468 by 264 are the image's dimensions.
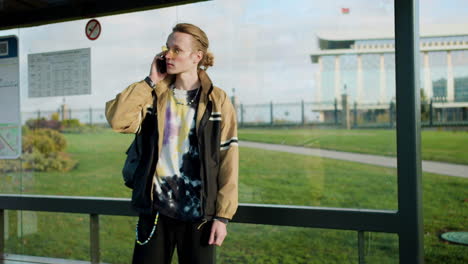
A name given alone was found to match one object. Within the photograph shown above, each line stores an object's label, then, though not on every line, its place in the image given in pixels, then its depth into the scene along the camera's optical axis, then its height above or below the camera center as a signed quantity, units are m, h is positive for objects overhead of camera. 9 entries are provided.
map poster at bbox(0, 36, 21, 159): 3.42 +0.27
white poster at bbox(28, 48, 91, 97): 3.24 +0.42
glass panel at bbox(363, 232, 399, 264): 2.33 -0.65
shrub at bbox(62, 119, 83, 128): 3.47 +0.05
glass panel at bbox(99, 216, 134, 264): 3.24 -0.80
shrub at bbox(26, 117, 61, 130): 3.48 +0.06
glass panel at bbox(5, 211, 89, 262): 3.36 -0.80
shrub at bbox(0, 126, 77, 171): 3.51 -0.16
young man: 1.90 -0.13
